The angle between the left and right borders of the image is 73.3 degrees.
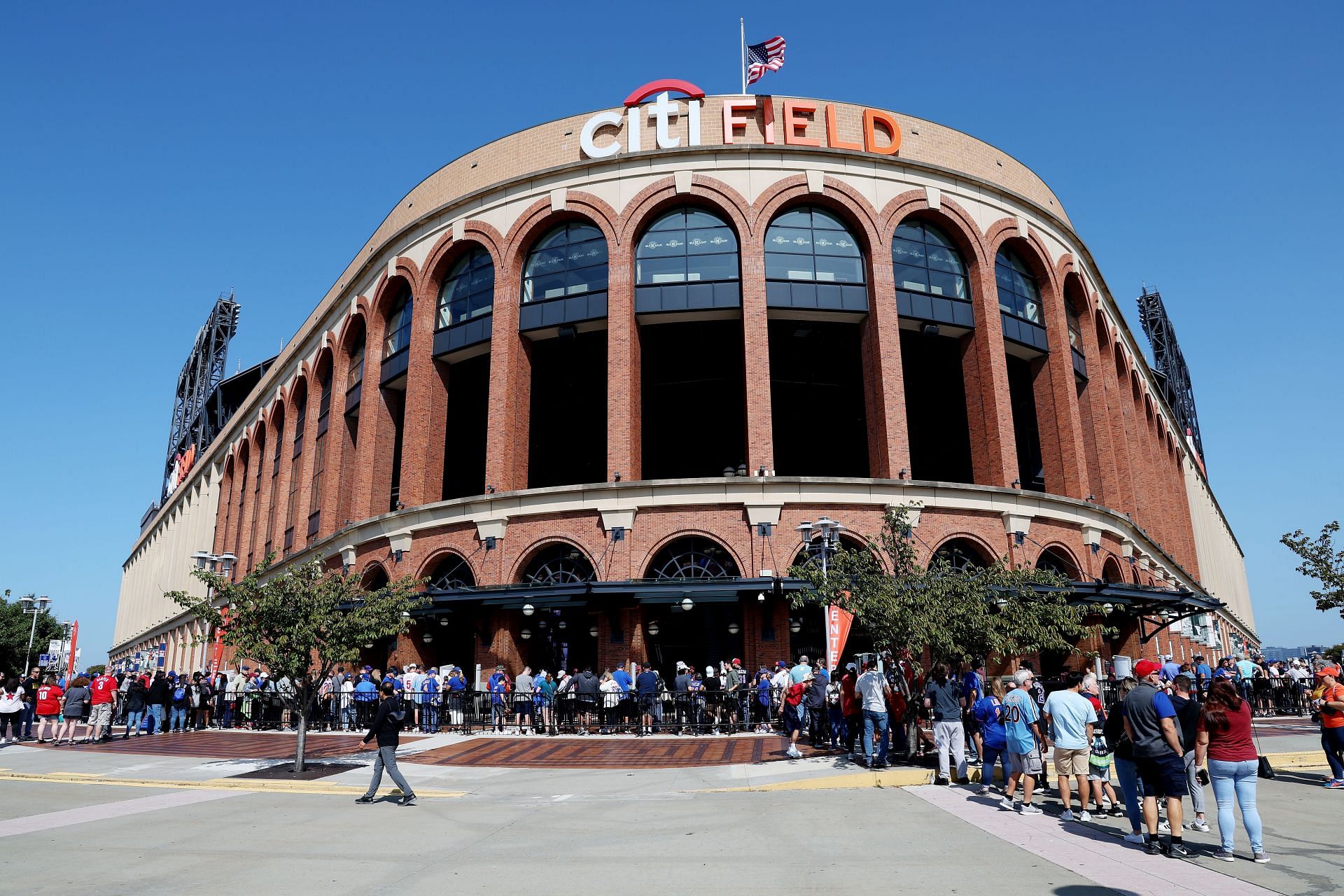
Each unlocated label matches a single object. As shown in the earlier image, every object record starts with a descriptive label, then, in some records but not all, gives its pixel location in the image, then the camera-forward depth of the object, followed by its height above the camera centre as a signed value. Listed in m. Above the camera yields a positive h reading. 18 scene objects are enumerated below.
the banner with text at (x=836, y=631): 16.95 +0.79
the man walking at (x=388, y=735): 11.96 -0.70
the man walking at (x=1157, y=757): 8.57 -0.81
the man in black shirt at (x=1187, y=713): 9.32 -0.45
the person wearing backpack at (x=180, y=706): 25.92 -0.61
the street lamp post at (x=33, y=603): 58.12 +5.41
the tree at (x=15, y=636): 73.38 +4.12
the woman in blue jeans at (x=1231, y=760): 8.42 -0.84
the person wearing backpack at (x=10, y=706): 22.77 -0.47
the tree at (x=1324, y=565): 19.23 +2.14
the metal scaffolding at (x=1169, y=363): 82.31 +28.95
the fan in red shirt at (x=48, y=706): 23.69 -0.50
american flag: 29.94 +19.96
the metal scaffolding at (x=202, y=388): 81.94 +27.85
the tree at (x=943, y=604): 14.47 +1.10
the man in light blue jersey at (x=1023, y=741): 10.83 -0.82
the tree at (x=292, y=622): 16.17 +1.06
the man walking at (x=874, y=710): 14.34 -0.57
